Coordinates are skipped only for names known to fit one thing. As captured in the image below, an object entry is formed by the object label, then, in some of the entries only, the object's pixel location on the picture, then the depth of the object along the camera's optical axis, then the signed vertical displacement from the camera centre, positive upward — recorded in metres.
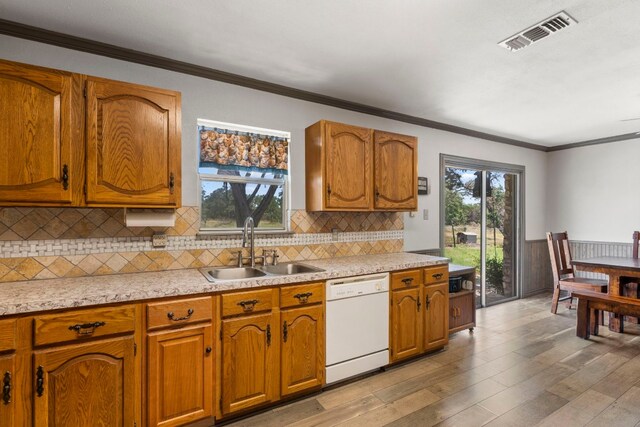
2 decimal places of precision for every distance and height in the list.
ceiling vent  1.99 +1.16
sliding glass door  4.51 -0.13
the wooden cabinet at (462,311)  3.56 -1.08
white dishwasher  2.51 -0.89
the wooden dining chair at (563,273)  4.17 -0.83
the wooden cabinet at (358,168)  2.93 +0.43
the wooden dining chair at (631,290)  3.61 -0.85
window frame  2.71 +0.29
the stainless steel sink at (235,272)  2.56 -0.46
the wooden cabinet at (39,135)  1.79 +0.45
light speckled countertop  1.64 -0.42
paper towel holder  2.21 -0.02
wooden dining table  3.41 -0.62
